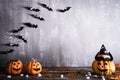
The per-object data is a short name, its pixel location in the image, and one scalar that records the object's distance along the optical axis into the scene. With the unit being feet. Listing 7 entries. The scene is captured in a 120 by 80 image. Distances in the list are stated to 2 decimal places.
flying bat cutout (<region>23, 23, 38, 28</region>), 11.37
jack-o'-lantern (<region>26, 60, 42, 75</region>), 9.26
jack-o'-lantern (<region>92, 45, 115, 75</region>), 8.95
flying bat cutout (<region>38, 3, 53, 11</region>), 11.42
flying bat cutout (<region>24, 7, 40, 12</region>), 11.32
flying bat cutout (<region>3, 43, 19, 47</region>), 11.25
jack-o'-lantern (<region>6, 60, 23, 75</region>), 9.27
